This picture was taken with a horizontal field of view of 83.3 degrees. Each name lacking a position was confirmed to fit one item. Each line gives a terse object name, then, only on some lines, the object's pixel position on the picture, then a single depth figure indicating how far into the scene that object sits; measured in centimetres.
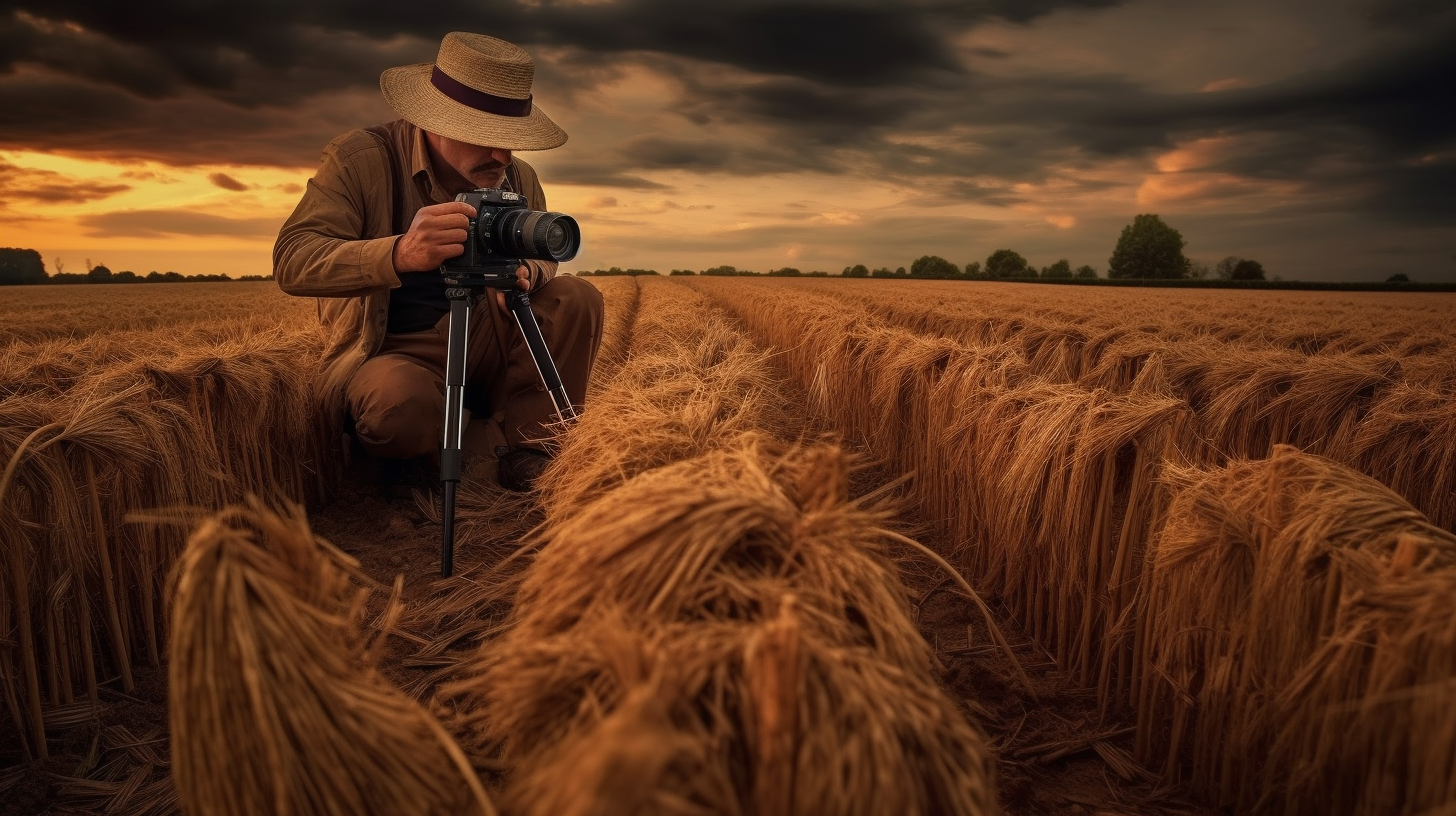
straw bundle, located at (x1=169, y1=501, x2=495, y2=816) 106
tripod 289
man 342
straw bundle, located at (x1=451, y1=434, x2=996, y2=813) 89
